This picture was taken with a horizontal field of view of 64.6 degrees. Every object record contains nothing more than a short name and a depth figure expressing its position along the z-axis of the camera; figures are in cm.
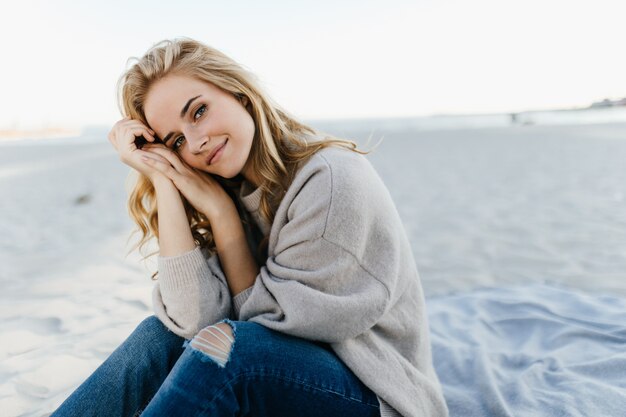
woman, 139
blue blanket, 212
